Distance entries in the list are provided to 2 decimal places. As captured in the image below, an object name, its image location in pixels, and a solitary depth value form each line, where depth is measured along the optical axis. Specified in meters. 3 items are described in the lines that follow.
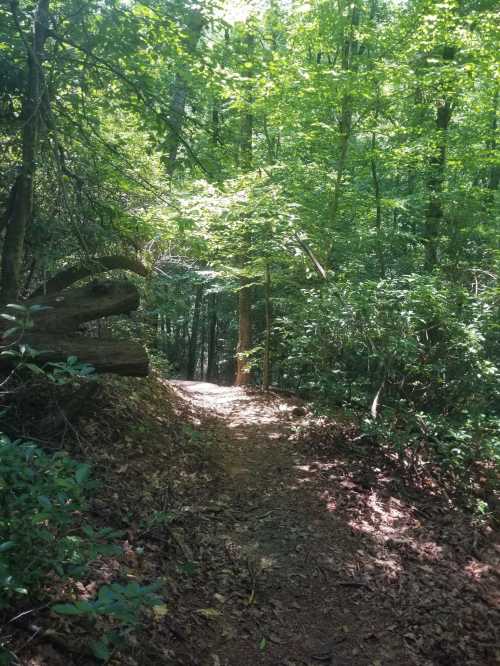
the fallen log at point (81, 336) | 4.64
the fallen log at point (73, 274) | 5.96
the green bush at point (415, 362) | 6.91
